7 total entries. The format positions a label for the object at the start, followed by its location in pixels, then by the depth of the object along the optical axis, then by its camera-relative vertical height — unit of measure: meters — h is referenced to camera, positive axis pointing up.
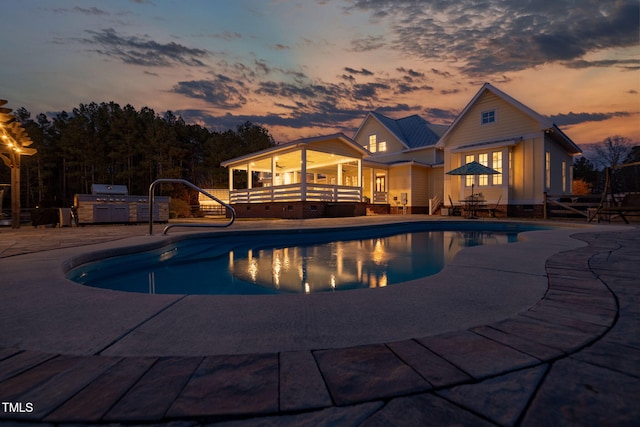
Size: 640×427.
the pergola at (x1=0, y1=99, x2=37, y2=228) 8.56 +1.84
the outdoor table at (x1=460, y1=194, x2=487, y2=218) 13.61 -0.16
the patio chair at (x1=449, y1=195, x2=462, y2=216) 15.73 -0.51
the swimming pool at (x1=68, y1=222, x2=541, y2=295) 3.65 -1.04
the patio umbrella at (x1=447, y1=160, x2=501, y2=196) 12.84 +1.40
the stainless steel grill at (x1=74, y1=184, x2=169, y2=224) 9.91 -0.11
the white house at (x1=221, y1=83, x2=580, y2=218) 13.83 +2.10
